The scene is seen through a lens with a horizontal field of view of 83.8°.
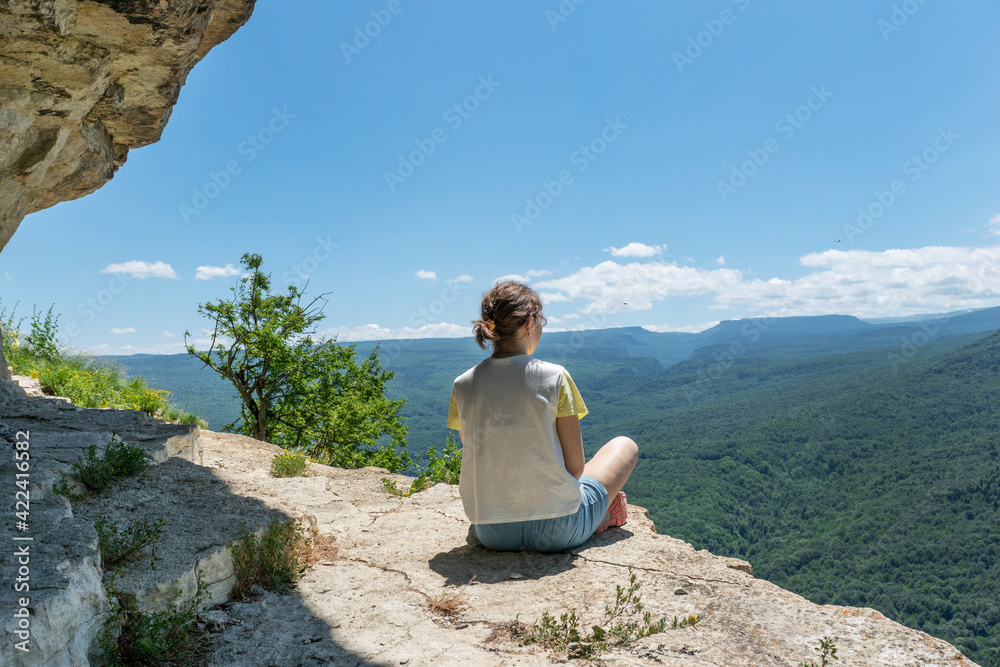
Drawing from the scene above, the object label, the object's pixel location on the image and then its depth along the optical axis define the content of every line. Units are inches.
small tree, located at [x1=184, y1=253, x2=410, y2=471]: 497.7
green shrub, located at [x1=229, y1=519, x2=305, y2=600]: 113.1
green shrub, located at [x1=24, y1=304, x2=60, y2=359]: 393.4
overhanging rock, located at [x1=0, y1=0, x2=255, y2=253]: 172.2
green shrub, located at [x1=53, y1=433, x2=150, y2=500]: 130.8
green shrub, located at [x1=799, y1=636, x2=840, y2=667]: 80.0
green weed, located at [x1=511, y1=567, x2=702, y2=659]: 89.8
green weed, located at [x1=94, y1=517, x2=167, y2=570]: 95.9
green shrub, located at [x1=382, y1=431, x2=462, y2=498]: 219.8
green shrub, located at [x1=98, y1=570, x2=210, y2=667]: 80.4
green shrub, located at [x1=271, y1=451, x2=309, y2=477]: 220.1
